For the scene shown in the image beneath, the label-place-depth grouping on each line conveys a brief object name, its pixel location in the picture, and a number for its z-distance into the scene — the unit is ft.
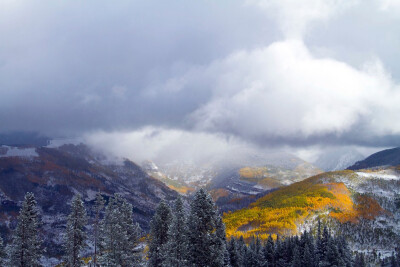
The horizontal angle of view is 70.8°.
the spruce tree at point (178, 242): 127.13
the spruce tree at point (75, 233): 171.42
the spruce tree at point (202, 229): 121.90
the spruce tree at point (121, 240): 153.58
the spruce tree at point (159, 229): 164.76
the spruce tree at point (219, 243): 120.13
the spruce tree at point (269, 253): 320.29
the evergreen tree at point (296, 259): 287.11
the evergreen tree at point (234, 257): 236.84
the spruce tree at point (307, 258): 284.78
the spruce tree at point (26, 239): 149.89
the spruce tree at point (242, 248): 285.56
